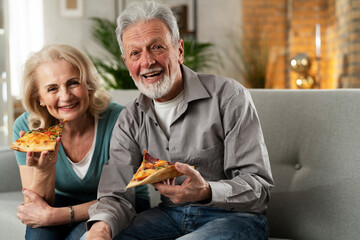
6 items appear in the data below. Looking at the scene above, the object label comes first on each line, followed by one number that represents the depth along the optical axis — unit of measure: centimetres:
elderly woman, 173
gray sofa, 175
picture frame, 580
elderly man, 154
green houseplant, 444
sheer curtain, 473
